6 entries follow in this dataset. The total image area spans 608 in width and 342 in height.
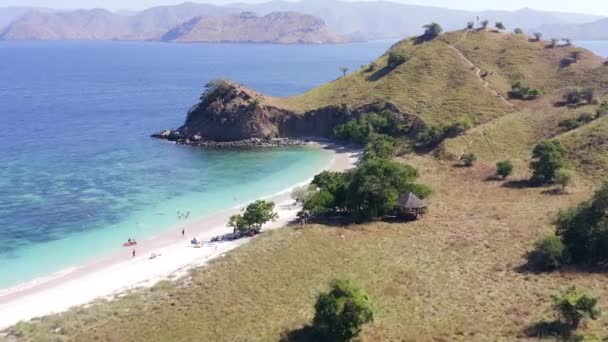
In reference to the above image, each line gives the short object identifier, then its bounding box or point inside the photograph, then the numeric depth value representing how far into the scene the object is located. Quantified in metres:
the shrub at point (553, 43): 134.25
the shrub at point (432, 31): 145.12
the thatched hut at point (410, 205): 61.75
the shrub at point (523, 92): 111.00
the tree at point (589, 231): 46.41
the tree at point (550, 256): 45.81
